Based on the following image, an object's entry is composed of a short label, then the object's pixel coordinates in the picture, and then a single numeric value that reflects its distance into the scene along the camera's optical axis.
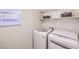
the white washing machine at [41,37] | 1.81
